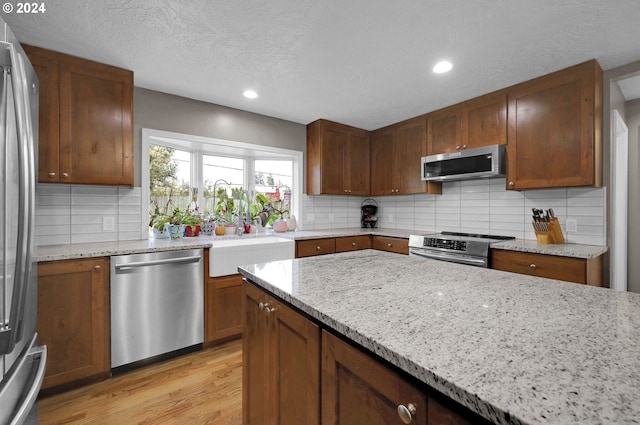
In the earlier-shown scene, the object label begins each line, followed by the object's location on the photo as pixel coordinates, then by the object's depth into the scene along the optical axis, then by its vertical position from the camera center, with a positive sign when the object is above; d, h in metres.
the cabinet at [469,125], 2.66 +0.89
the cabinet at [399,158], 3.39 +0.69
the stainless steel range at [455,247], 2.42 -0.34
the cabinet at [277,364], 0.87 -0.56
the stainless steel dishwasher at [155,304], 2.02 -0.71
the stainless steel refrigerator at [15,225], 1.02 -0.05
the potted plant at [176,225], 2.64 -0.13
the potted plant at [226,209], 3.24 +0.03
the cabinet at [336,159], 3.56 +0.69
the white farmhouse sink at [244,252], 2.42 -0.38
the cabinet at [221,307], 2.40 -0.83
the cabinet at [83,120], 1.97 +0.68
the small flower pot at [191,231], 2.82 -0.19
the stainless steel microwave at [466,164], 2.60 +0.47
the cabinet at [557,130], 2.14 +0.67
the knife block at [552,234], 2.42 -0.20
